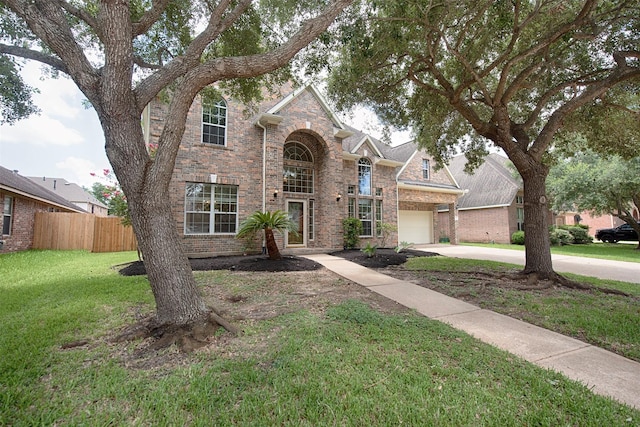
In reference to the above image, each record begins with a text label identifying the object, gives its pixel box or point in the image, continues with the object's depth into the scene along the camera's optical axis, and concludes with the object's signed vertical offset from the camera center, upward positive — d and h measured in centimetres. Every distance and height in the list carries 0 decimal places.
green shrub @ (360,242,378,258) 952 -81
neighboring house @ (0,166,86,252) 1175 +79
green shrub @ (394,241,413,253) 1068 -72
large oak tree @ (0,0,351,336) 309 +144
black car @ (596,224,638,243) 2052 -43
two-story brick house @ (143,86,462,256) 994 +225
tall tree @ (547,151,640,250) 1341 +227
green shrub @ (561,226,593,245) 1881 -46
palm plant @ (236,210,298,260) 812 +7
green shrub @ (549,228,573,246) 1696 -55
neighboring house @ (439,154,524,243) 1867 +172
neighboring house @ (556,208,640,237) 2748 +76
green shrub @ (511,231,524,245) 1762 -63
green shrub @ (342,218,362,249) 1212 -19
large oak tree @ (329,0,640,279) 572 +422
